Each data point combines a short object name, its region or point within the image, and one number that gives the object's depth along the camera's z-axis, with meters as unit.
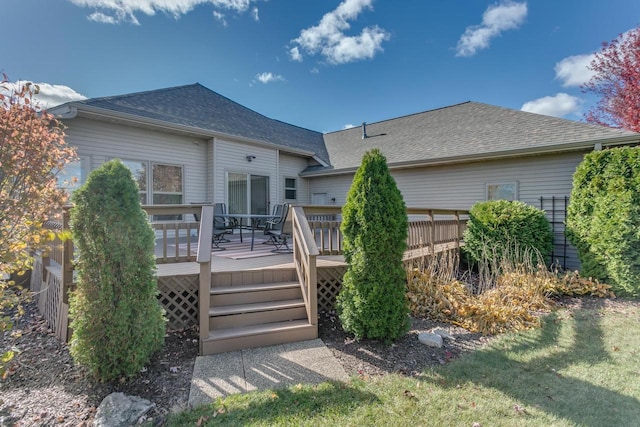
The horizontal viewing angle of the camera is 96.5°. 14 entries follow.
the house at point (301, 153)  7.10
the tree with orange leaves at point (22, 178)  2.26
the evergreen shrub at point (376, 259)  3.36
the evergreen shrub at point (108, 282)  2.55
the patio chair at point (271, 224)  6.38
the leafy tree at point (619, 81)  11.41
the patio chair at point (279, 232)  6.00
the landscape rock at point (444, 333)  3.73
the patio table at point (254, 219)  6.25
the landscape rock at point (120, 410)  2.15
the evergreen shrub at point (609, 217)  5.30
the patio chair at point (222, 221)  6.21
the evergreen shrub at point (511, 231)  6.50
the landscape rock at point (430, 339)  3.49
